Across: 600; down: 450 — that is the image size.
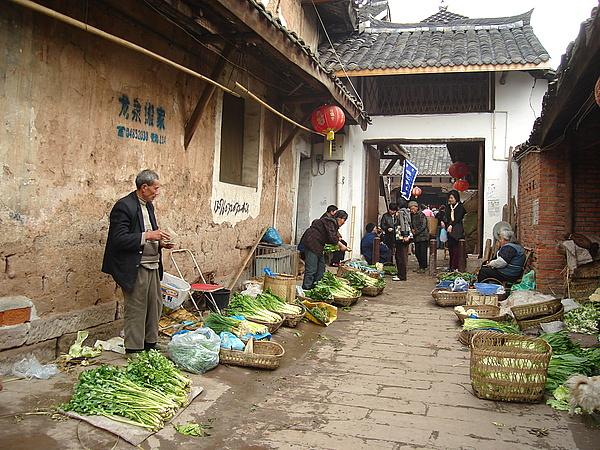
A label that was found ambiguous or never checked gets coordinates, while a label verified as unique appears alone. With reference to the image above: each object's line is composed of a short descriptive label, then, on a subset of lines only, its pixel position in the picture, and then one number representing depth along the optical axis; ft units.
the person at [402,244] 39.75
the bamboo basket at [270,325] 21.25
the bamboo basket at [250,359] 16.98
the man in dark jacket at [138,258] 15.62
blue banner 54.65
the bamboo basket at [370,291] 32.68
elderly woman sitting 30.25
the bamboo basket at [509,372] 14.58
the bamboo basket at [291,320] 23.00
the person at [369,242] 42.50
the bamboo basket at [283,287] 25.13
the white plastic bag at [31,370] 14.34
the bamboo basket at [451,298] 29.71
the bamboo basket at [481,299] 26.57
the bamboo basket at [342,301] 28.48
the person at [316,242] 29.09
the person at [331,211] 31.72
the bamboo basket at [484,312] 24.50
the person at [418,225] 42.63
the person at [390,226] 43.29
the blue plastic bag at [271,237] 32.35
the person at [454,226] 41.24
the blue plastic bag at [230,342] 17.74
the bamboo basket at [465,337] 21.33
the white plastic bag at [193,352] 16.25
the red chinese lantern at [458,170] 54.95
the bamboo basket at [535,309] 22.27
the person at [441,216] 49.54
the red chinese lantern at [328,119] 32.19
